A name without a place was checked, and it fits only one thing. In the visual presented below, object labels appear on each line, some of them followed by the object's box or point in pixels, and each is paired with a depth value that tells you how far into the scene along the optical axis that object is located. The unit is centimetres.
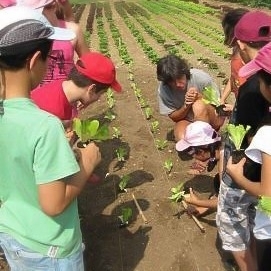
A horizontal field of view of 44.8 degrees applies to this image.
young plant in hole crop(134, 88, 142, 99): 542
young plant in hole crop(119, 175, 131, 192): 336
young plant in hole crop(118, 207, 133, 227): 293
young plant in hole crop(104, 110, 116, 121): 476
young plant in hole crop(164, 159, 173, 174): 365
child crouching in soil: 303
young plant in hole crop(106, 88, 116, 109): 507
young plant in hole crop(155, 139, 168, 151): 406
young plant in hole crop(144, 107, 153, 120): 473
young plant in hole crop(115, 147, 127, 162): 381
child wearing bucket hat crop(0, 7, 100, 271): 137
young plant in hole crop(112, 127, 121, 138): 431
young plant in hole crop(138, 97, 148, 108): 507
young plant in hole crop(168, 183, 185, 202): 316
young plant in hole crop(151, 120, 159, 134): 447
